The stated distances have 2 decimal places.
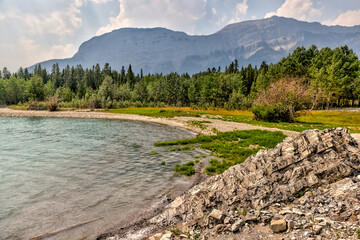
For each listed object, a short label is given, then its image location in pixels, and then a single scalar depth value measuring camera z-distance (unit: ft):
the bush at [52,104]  254.88
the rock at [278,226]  22.12
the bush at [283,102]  140.67
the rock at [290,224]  22.20
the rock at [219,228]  23.73
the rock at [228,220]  24.65
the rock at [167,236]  23.70
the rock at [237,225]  23.59
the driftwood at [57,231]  25.76
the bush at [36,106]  270.12
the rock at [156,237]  24.45
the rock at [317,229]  20.59
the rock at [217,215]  24.84
